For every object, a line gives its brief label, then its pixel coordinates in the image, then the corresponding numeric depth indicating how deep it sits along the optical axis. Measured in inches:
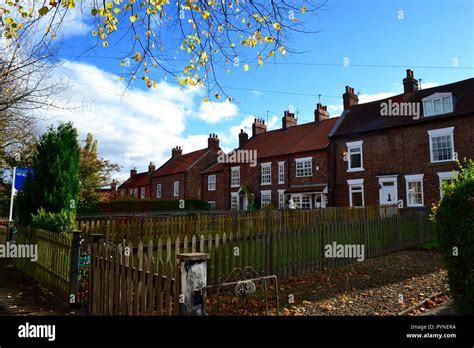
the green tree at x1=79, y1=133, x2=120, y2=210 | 1029.2
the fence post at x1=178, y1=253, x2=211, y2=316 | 148.5
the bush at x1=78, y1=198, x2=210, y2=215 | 1348.1
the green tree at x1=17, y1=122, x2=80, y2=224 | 418.0
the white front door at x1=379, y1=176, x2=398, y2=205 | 955.3
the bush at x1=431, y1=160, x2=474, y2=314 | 193.6
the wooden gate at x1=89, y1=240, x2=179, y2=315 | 159.6
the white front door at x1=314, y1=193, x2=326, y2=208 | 1115.1
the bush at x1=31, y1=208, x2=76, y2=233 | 357.7
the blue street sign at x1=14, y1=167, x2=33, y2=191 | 506.0
